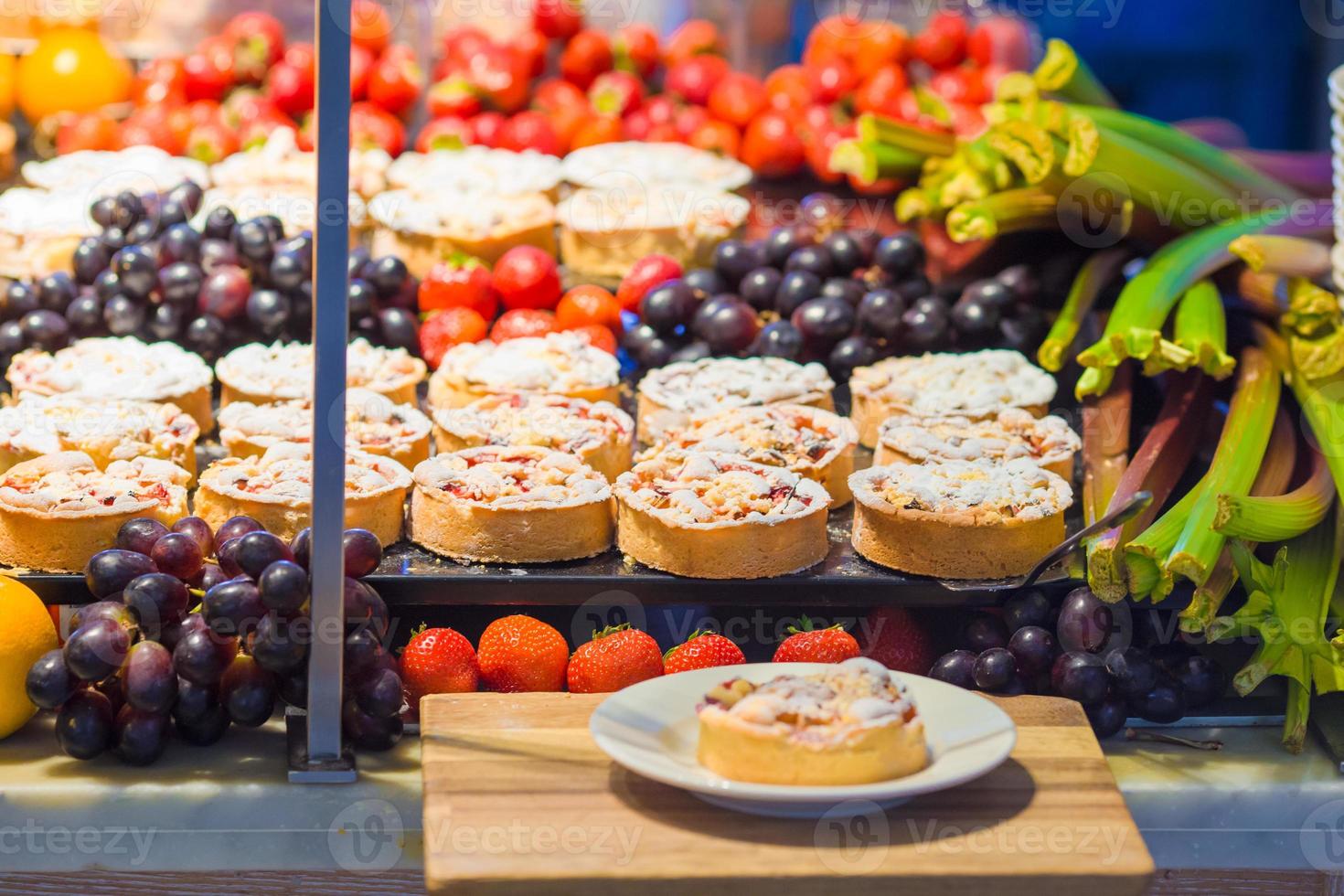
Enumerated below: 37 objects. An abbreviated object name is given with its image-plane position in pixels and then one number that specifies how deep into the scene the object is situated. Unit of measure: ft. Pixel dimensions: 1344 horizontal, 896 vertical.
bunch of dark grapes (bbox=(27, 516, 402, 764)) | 6.42
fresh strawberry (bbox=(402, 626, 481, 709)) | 7.00
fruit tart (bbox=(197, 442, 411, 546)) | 7.81
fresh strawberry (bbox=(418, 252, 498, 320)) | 10.91
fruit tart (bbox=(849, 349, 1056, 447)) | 9.49
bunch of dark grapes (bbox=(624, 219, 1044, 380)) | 10.50
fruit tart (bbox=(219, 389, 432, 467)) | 8.73
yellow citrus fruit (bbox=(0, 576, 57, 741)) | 6.64
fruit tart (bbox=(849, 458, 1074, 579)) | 7.78
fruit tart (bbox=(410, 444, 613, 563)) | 7.85
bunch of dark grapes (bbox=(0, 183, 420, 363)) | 10.37
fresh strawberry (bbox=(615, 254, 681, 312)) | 11.12
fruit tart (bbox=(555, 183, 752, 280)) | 11.67
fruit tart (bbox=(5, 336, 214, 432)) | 9.34
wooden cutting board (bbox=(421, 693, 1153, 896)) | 5.20
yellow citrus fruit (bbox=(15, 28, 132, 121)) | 13.65
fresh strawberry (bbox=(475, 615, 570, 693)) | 7.11
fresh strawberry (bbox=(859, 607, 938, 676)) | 7.61
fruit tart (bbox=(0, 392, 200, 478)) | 8.38
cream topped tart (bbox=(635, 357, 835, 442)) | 9.46
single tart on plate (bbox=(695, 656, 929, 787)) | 5.39
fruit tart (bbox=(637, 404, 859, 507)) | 8.63
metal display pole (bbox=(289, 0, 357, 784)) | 5.55
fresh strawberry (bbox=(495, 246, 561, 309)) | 11.03
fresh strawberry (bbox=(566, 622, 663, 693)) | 6.99
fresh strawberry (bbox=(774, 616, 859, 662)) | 7.07
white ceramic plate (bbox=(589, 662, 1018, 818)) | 5.33
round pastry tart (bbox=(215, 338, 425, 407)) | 9.49
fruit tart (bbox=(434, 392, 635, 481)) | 8.81
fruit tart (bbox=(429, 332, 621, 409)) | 9.71
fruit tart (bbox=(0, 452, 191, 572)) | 7.52
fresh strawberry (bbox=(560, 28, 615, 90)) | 14.29
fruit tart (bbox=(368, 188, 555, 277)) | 11.39
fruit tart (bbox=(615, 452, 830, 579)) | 7.69
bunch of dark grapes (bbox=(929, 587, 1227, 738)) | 7.04
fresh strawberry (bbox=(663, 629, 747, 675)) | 7.02
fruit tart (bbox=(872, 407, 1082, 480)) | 8.69
